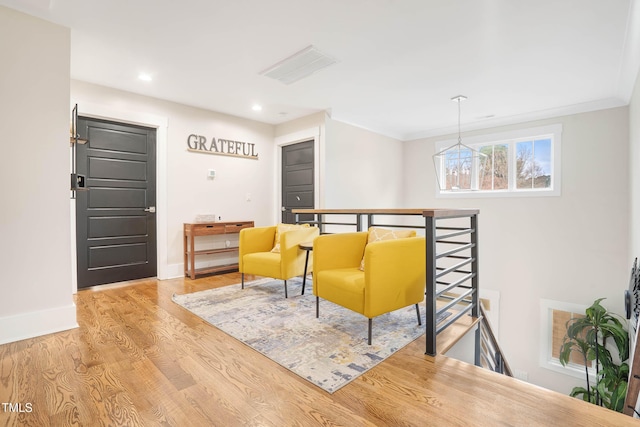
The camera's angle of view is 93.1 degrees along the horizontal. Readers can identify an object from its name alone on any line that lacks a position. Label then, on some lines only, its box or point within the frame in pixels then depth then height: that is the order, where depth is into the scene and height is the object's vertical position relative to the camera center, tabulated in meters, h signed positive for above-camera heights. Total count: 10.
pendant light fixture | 5.61 +0.81
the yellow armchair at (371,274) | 2.16 -0.52
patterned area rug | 1.90 -0.97
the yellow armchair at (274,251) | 3.26 -0.49
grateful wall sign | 4.54 +1.00
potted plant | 3.27 -1.73
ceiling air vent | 3.01 +1.54
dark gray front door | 3.66 +0.07
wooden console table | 4.20 -0.44
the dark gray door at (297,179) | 4.97 +0.53
